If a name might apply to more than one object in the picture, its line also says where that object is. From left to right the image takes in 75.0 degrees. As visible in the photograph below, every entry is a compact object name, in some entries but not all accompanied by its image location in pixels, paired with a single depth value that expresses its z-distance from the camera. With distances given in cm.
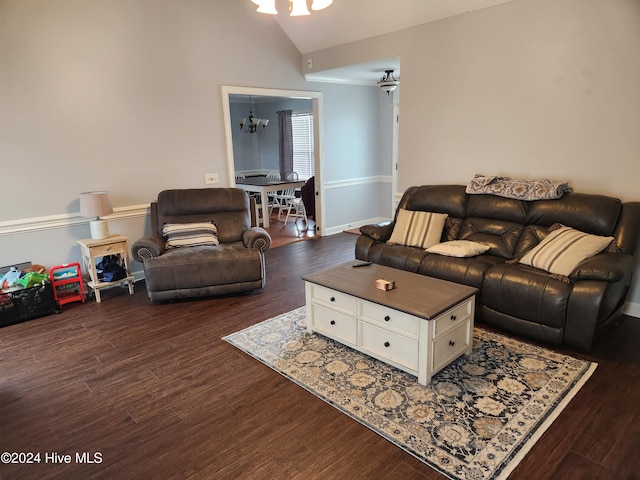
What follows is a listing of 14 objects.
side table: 397
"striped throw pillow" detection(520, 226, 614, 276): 301
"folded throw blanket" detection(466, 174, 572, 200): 352
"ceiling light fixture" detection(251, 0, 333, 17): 268
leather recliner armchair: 386
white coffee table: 249
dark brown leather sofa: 277
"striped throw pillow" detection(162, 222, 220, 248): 423
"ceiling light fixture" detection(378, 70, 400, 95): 592
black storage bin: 356
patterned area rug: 200
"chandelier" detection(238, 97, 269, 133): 840
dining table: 697
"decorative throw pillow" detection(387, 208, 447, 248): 397
